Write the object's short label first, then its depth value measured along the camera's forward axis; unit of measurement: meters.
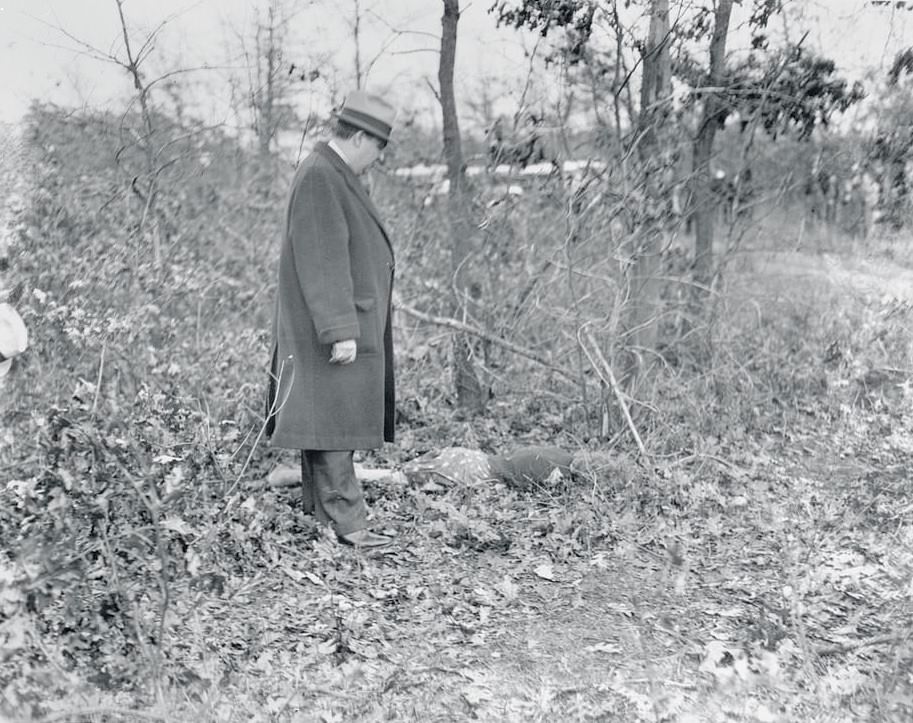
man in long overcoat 4.41
